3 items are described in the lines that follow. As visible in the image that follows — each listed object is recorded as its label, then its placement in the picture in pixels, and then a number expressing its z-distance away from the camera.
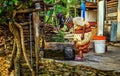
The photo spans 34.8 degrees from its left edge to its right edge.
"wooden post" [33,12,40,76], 5.11
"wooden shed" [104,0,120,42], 7.91
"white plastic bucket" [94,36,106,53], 6.53
